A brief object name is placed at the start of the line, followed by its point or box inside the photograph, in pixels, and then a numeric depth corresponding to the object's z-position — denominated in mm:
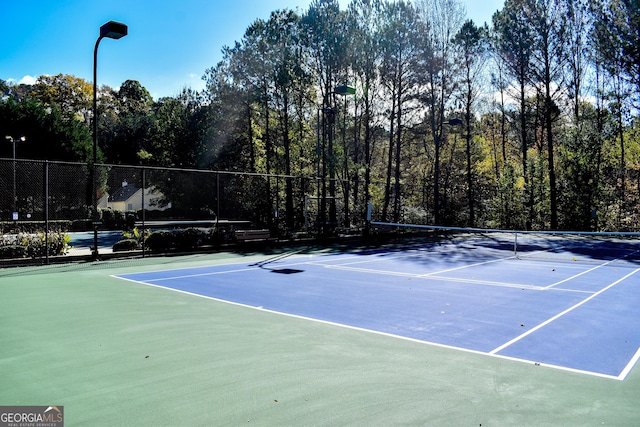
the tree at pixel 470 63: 29891
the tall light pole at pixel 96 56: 12367
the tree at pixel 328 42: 28141
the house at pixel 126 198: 43625
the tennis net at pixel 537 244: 16641
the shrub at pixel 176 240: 17297
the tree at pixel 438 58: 29453
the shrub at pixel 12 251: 13992
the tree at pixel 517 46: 29844
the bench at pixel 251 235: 19484
